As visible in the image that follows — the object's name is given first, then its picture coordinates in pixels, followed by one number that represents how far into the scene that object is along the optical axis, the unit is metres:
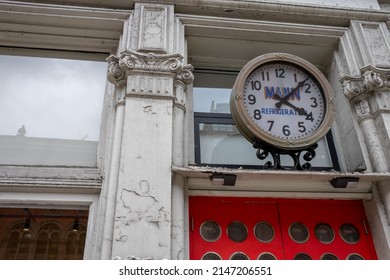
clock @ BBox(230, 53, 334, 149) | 3.45
